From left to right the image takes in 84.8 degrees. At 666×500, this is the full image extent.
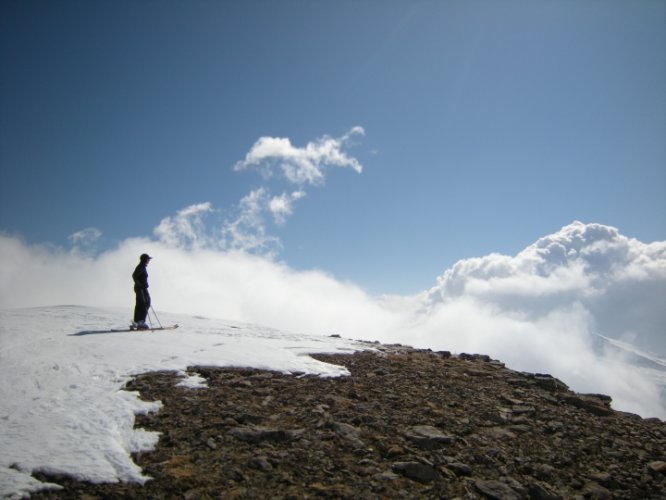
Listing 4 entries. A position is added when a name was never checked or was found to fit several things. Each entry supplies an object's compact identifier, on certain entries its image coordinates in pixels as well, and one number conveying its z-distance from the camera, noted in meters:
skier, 18.33
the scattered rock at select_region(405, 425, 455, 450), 7.45
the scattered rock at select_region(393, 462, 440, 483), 6.33
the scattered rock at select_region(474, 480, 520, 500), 6.09
